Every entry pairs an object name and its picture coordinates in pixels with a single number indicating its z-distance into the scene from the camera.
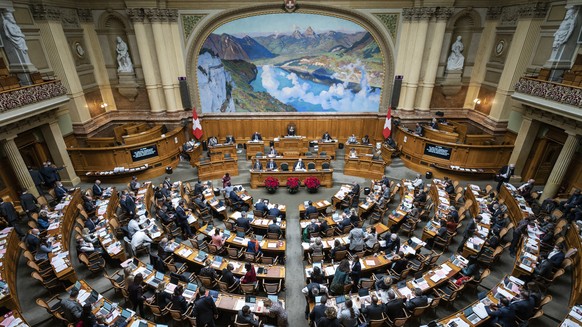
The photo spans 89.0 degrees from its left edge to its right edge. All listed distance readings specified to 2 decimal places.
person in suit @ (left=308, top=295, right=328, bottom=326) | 6.99
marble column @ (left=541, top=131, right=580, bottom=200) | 11.88
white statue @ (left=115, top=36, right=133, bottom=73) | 17.20
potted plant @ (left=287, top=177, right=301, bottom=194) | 14.62
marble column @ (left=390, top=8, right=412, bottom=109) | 17.17
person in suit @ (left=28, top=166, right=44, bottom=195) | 13.09
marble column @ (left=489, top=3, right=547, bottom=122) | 13.88
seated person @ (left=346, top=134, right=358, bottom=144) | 18.31
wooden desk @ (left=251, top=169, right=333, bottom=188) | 15.15
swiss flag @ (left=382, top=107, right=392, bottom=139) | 17.72
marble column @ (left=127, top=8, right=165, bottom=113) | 16.21
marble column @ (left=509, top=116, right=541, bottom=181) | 14.06
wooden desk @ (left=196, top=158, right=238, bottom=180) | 15.86
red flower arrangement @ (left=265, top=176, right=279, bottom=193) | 14.62
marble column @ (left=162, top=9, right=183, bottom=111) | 16.76
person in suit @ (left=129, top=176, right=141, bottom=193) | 13.33
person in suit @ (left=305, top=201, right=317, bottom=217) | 11.79
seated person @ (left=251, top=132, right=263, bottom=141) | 18.48
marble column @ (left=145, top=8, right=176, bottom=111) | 16.28
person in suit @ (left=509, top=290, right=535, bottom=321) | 7.07
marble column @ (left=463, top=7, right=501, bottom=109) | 16.73
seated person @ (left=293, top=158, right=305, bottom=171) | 15.45
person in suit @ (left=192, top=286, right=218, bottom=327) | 7.09
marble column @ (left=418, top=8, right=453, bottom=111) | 16.48
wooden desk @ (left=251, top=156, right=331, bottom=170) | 16.11
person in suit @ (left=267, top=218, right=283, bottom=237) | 10.38
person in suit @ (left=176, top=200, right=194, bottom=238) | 10.97
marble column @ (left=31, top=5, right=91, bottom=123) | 13.86
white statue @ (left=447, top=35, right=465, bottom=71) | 17.47
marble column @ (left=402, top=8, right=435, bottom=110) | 16.61
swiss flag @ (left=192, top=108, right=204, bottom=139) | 18.02
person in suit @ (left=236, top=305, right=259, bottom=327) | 6.92
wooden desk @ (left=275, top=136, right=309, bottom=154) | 18.23
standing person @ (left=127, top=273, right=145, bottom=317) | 7.67
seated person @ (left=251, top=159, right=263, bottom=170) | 15.45
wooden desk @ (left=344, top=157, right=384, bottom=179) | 15.97
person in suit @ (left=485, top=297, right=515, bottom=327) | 6.92
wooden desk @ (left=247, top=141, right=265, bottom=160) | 17.91
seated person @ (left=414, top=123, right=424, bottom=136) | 17.56
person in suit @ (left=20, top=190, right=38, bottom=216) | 11.60
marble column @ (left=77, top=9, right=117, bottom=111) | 16.58
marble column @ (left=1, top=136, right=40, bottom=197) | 11.99
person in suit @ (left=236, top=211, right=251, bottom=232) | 10.80
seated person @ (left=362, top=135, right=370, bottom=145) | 18.09
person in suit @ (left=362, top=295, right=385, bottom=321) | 7.15
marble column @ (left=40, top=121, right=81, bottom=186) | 14.12
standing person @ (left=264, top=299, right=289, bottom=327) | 7.09
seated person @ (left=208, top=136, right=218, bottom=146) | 18.10
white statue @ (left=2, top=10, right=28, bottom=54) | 12.04
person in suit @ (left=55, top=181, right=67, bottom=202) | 12.60
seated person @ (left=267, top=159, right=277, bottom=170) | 15.54
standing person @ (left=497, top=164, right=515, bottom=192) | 13.21
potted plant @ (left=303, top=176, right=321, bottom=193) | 14.69
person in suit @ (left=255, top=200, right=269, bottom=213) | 11.84
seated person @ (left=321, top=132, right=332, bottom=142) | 18.59
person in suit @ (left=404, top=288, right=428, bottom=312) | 7.41
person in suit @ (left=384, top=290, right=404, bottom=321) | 7.23
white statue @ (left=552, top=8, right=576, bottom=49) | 11.87
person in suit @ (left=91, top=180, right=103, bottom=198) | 12.79
